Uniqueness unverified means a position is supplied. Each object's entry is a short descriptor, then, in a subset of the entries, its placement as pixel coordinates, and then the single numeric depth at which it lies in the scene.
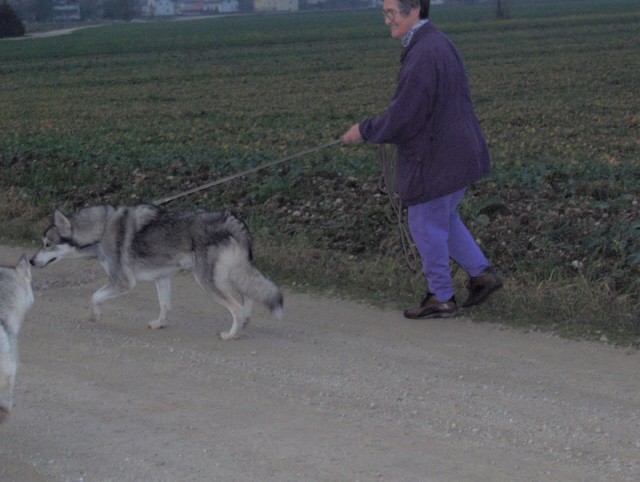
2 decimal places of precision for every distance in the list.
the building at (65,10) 153.75
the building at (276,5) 185.50
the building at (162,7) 190.31
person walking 7.33
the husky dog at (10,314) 5.04
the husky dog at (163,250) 7.48
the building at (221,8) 194.38
